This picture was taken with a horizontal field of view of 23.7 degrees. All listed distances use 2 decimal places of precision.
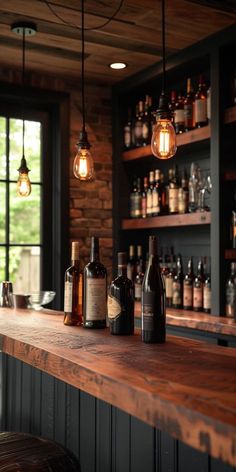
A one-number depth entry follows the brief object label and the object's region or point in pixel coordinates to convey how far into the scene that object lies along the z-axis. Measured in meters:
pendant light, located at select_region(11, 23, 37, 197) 2.94
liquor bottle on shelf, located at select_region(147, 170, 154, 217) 4.01
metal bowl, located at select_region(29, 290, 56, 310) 2.97
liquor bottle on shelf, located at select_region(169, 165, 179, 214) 3.78
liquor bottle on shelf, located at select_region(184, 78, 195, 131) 3.65
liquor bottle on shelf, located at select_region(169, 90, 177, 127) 3.81
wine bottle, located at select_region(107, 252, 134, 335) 1.97
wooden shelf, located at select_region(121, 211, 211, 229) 3.46
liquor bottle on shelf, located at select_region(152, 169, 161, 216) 3.93
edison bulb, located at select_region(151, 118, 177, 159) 2.07
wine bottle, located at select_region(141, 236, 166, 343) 1.82
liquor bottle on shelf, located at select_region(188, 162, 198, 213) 3.68
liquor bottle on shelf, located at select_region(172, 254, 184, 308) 3.75
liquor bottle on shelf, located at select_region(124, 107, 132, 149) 4.23
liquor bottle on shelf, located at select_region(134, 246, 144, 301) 4.08
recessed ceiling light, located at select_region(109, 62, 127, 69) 3.80
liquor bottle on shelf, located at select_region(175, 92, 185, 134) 3.69
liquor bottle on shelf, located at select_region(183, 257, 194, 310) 3.65
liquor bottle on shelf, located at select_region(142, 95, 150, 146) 4.06
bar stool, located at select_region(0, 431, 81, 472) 1.60
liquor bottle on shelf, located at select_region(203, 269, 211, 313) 3.47
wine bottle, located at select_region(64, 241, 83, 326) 2.24
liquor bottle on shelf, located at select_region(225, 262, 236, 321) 3.22
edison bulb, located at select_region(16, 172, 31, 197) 2.96
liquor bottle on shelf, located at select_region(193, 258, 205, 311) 3.56
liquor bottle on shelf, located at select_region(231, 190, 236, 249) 3.33
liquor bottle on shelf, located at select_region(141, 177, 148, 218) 4.07
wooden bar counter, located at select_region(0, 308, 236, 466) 1.05
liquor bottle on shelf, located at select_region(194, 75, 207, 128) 3.50
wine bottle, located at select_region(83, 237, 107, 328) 2.06
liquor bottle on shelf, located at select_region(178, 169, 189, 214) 3.73
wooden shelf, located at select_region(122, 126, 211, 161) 3.44
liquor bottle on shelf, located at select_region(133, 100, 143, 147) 4.10
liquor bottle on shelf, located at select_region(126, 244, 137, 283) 4.16
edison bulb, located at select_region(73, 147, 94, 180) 2.47
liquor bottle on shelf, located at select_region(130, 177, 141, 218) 4.16
